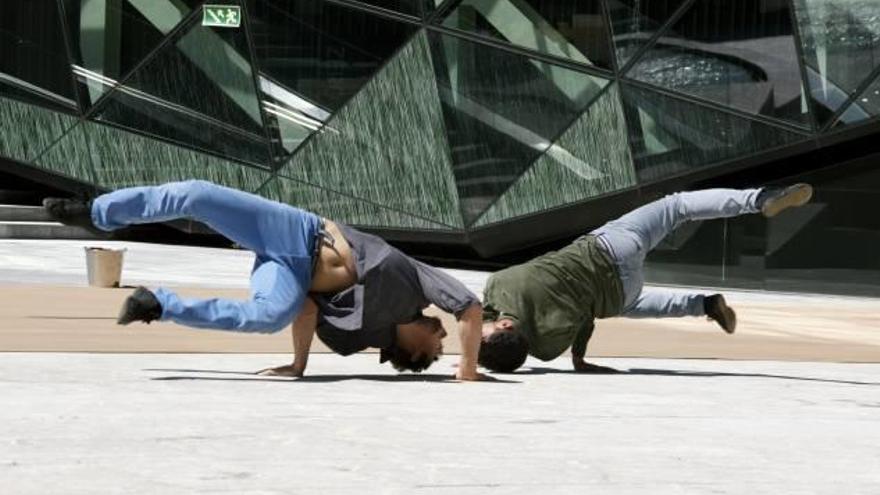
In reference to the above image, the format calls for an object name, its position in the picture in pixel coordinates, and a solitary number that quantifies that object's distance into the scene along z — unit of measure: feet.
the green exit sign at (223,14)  78.54
